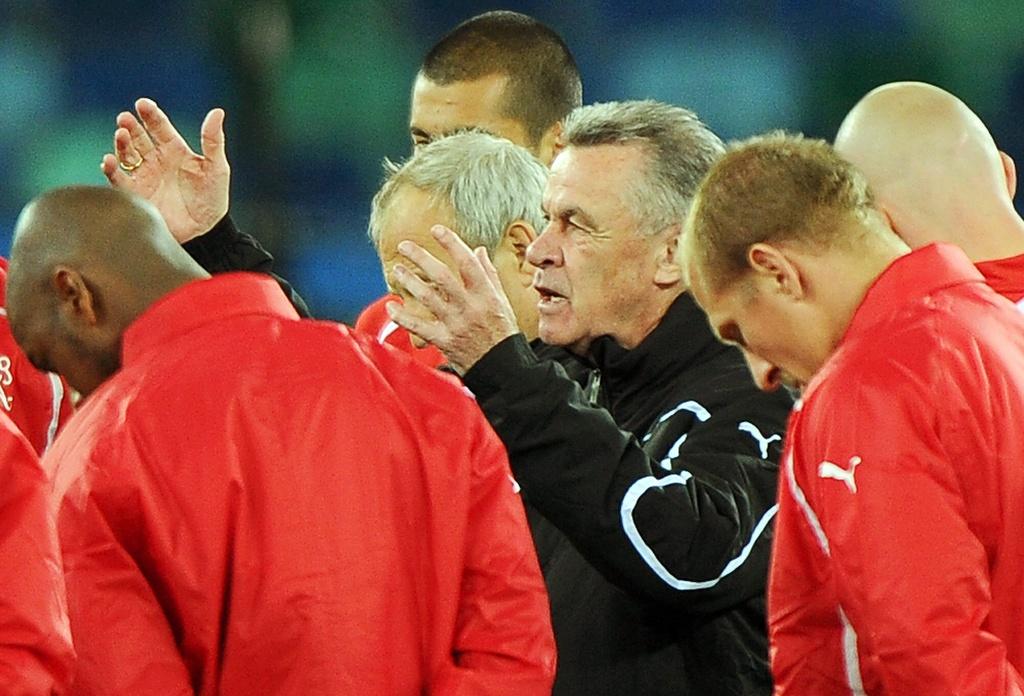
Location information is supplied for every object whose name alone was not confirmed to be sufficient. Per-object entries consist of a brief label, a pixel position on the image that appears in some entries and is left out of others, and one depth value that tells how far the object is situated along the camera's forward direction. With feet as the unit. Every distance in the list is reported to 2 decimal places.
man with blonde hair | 49.43
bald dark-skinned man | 49.60
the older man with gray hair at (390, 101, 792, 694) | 50.88
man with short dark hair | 53.51
